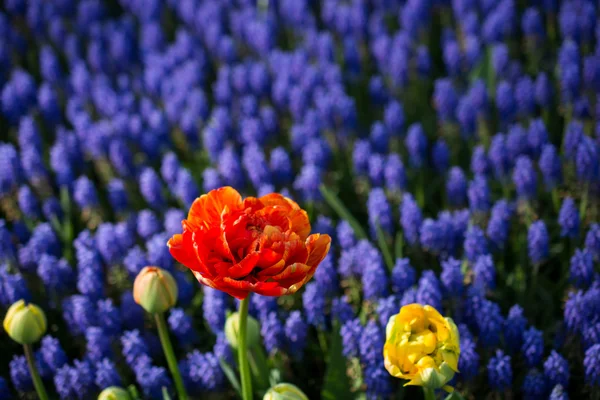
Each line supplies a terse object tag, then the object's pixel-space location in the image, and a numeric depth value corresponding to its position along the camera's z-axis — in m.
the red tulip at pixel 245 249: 1.16
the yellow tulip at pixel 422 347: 1.21
